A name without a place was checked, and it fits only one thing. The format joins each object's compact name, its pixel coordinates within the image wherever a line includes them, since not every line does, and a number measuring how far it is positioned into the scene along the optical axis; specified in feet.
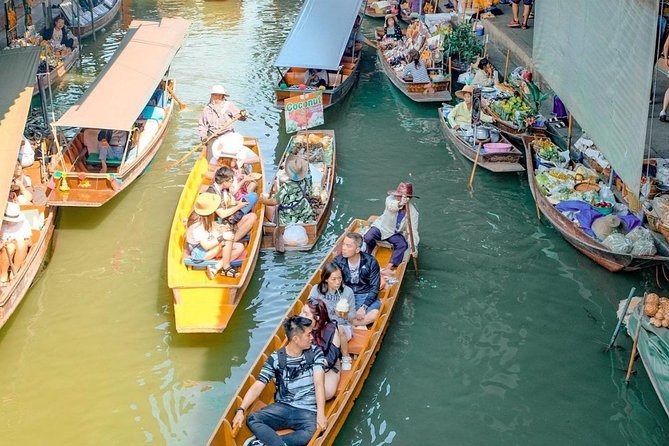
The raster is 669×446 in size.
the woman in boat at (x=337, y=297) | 27.78
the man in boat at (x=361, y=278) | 30.12
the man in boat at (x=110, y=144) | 44.24
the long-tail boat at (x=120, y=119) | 40.37
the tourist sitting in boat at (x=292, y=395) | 23.80
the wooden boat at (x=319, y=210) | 38.65
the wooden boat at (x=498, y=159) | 46.37
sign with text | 43.75
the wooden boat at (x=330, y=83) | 57.26
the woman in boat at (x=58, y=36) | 69.41
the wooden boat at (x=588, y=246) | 35.14
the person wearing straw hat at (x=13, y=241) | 33.24
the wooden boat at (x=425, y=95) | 60.08
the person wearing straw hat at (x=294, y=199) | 38.93
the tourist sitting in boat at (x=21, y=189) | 38.95
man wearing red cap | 34.32
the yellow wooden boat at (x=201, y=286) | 31.32
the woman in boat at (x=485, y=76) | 57.93
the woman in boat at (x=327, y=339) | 26.14
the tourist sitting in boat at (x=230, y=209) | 35.86
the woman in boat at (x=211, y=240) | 33.81
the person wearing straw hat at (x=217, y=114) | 47.09
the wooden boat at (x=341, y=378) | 23.89
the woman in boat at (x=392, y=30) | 72.02
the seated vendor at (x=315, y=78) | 59.06
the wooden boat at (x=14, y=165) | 32.94
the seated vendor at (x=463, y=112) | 51.60
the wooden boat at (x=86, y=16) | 76.74
